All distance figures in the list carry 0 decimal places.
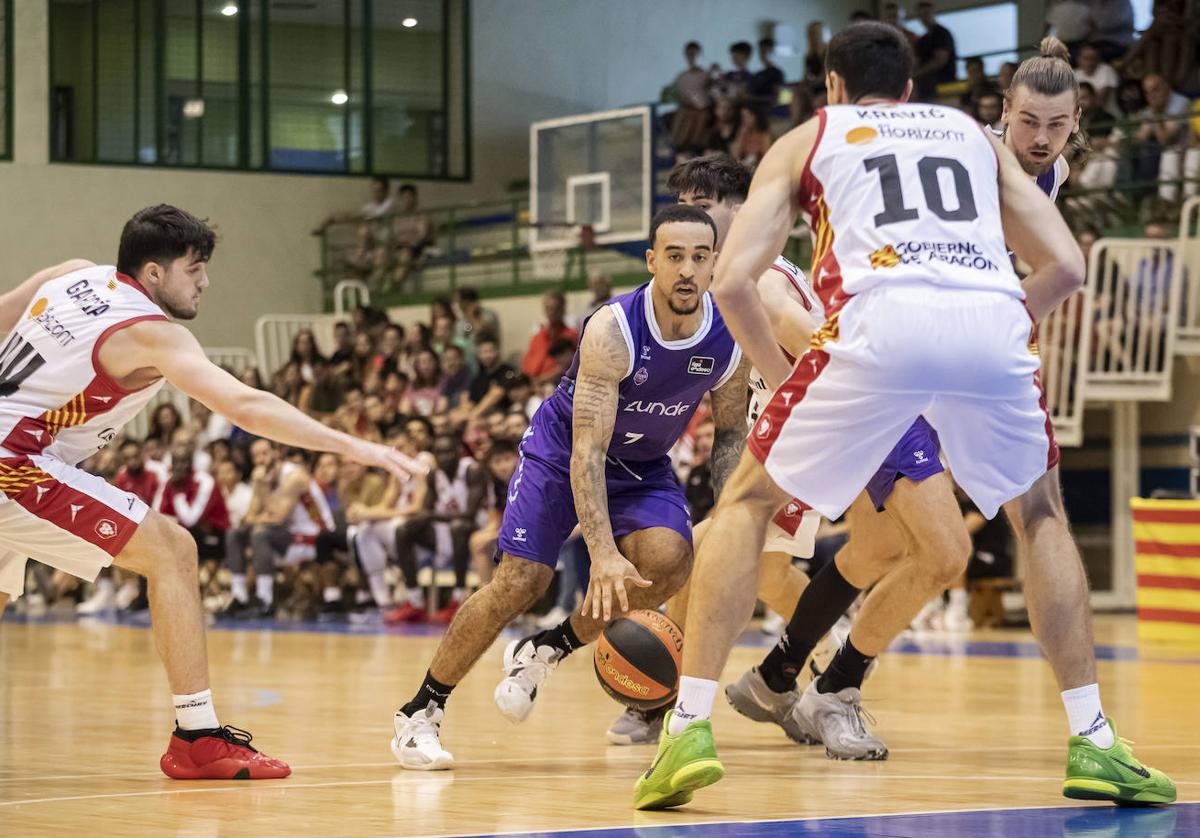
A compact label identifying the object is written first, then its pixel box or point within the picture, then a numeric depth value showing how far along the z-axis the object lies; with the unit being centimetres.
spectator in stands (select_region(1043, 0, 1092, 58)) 1870
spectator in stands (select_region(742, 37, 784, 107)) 2125
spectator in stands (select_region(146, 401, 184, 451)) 1892
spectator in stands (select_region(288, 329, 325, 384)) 1972
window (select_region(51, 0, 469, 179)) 2369
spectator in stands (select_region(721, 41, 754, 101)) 2135
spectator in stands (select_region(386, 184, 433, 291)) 2295
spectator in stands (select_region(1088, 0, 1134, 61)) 1800
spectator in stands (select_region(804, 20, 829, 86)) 2023
